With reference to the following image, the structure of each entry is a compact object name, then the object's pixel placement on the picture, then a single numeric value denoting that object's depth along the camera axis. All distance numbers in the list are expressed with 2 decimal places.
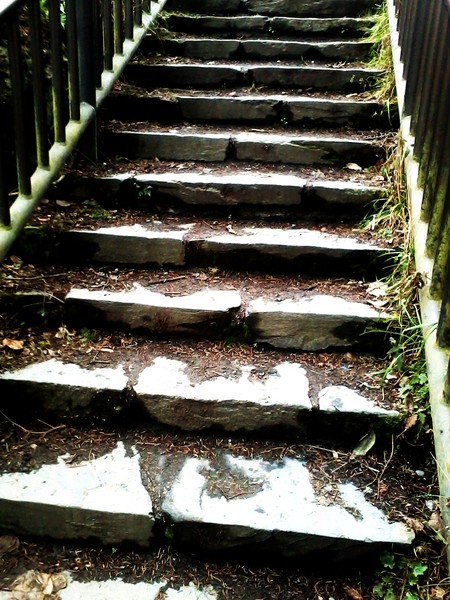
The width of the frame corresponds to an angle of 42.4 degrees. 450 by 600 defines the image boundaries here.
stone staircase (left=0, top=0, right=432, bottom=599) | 1.71
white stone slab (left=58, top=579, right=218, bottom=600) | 1.60
